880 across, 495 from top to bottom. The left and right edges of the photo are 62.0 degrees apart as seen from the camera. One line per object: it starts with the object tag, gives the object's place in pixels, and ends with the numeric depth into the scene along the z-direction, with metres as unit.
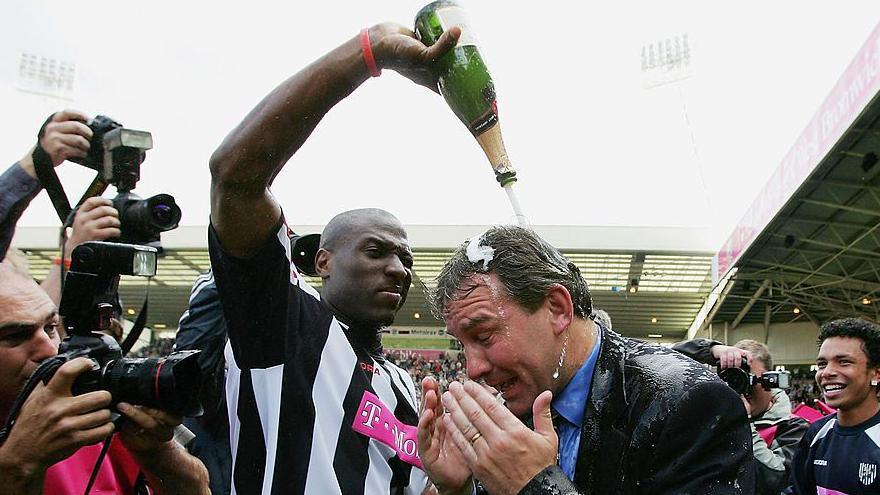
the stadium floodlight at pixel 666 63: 31.28
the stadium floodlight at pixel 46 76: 35.44
